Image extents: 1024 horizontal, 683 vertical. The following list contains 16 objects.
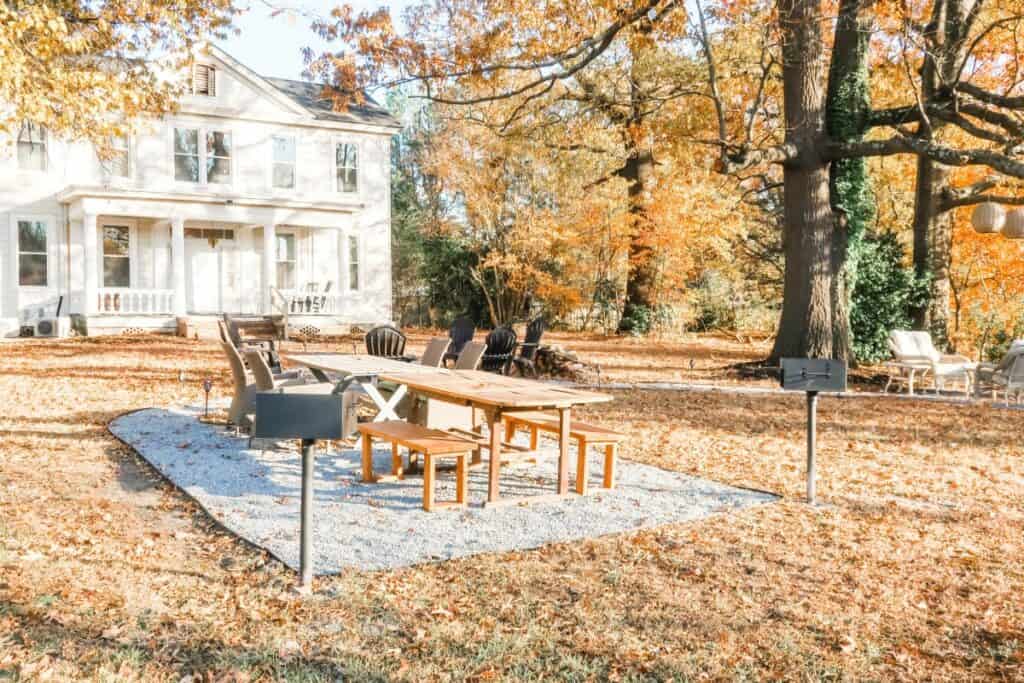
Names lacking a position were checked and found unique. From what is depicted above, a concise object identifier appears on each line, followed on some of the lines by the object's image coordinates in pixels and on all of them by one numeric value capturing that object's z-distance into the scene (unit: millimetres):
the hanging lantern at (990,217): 15703
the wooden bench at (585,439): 7207
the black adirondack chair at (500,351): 12453
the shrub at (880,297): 19062
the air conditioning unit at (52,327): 22828
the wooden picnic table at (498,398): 6630
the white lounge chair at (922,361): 14797
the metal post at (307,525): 4891
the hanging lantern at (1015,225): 15719
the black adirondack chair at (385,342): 13008
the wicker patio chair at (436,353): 10445
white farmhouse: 23656
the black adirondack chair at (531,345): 14062
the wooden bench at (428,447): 6541
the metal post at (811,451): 7086
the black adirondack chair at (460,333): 14359
